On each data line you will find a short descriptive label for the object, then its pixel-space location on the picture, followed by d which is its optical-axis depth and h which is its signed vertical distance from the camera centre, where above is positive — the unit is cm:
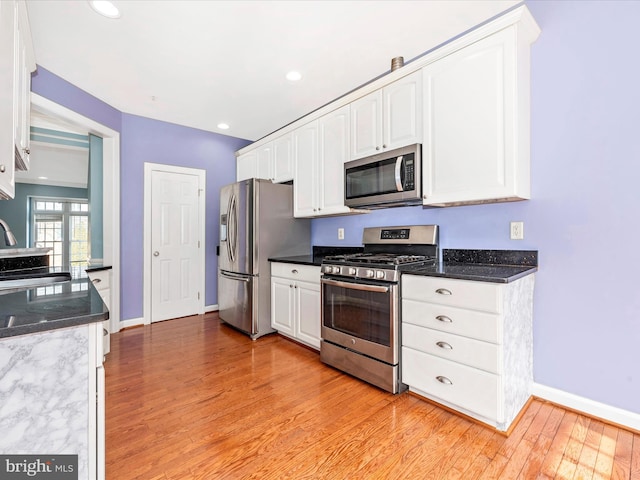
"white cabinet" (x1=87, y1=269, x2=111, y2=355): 288 -41
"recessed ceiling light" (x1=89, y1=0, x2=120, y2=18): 207 +158
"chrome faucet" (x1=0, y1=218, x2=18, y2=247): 175 +4
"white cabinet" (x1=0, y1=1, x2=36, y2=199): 133 +73
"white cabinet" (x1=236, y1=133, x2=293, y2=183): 373 +105
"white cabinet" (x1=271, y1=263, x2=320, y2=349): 298 -60
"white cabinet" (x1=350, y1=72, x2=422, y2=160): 243 +104
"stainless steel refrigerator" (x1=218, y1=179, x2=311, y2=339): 346 +0
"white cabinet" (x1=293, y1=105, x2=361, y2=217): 306 +81
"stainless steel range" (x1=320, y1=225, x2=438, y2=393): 221 -48
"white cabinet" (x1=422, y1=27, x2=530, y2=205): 195 +79
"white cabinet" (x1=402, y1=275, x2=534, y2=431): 175 -63
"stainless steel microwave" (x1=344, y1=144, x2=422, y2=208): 239 +52
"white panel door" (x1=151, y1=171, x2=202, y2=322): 412 -5
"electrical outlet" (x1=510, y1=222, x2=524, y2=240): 217 +7
